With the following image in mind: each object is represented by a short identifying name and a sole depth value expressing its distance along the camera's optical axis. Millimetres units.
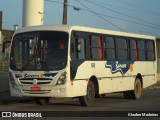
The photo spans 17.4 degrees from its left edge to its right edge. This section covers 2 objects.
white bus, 18375
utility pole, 31662
